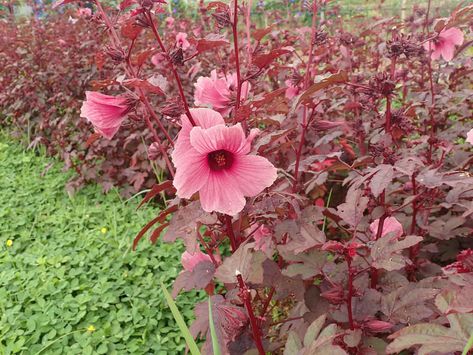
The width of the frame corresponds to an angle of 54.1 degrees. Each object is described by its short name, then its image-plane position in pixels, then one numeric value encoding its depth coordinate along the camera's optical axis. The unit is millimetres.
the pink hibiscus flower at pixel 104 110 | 962
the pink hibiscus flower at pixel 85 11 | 2187
